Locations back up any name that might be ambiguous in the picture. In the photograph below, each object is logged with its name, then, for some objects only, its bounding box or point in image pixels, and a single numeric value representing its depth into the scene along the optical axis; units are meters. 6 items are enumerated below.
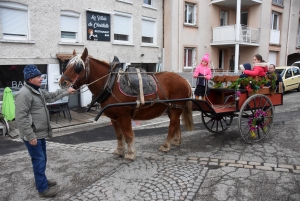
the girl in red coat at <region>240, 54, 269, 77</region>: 5.88
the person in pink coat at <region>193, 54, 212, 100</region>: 6.10
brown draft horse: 4.44
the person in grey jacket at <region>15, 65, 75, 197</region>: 3.39
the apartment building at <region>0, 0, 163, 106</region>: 10.14
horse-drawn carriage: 4.61
